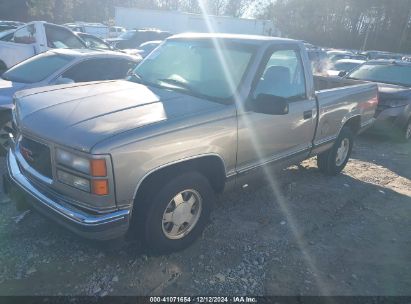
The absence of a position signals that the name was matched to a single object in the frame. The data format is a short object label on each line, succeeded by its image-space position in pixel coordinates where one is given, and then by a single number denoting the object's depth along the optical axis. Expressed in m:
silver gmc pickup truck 2.89
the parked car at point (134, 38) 19.39
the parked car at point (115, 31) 28.08
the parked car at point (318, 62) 12.58
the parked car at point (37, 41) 10.15
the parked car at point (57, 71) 5.54
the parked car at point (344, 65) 15.31
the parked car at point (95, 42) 12.99
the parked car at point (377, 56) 19.86
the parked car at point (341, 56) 18.90
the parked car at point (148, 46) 16.41
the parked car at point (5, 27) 17.35
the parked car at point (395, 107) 8.07
